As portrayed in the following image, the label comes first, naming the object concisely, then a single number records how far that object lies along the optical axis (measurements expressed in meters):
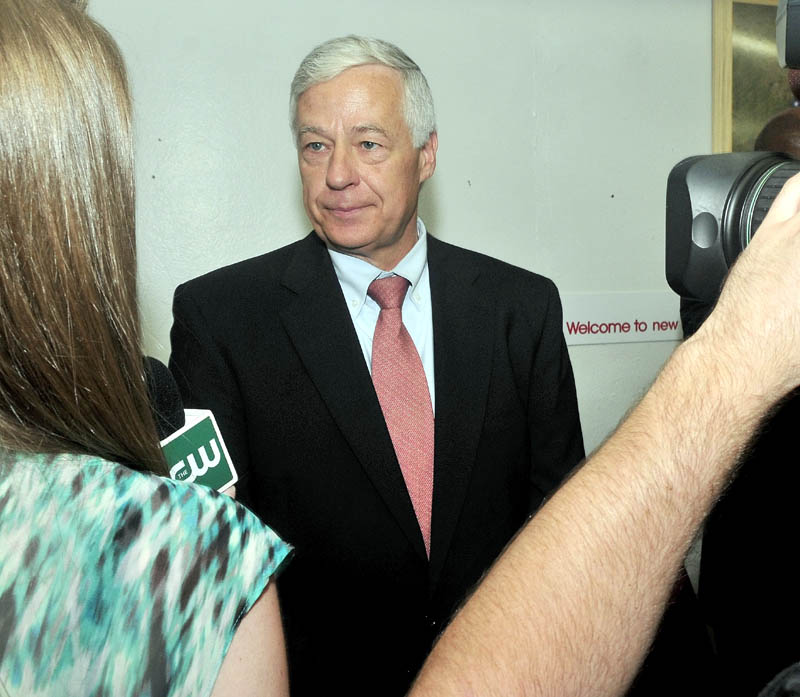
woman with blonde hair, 0.53
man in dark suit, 1.67
